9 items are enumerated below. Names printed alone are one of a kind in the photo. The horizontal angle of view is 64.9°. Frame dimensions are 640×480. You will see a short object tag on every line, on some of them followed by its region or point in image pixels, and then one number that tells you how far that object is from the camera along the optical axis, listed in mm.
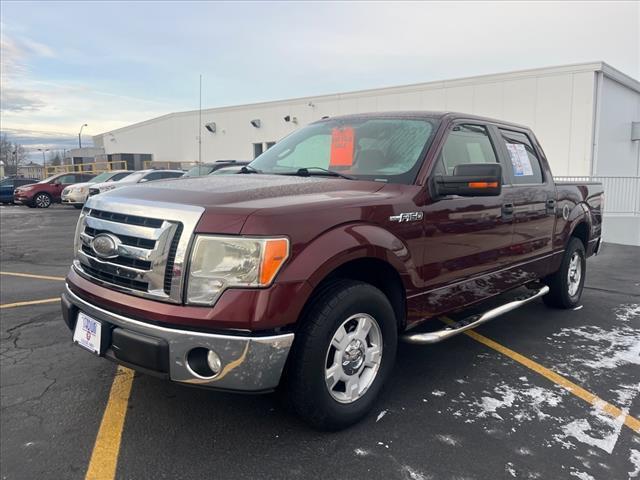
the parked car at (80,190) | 19922
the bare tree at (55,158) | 85438
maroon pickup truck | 2424
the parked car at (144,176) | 17453
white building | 13515
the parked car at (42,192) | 21781
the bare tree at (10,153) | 80938
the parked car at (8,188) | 24109
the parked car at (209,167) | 15684
